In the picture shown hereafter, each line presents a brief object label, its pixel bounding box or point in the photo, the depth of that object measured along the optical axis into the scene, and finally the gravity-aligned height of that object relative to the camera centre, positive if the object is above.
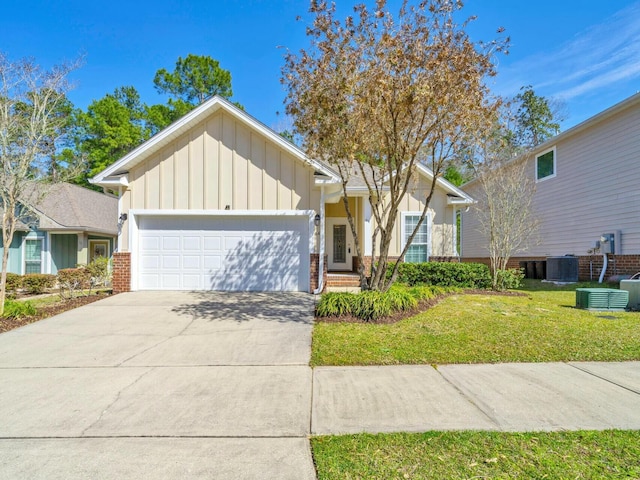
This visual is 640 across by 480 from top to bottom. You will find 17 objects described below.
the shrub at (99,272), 11.27 -0.74
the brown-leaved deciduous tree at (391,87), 6.31 +2.91
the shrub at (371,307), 7.13 -1.17
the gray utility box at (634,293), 8.27 -1.05
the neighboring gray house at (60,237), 14.21 +0.48
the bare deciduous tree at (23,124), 7.46 +2.63
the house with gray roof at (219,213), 10.57 +1.03
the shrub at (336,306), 7.36 -1.19
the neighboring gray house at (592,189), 11.87 +2.17
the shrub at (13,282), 11.77 -1.09
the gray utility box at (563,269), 13.49 -0.82
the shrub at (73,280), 10.43 -0.90
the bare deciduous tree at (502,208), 11.61 +1.31
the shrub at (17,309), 7.56 -1.29
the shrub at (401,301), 7.54 -1.13
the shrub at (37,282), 12.53 -1.17
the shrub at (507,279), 11.55 -1.02
